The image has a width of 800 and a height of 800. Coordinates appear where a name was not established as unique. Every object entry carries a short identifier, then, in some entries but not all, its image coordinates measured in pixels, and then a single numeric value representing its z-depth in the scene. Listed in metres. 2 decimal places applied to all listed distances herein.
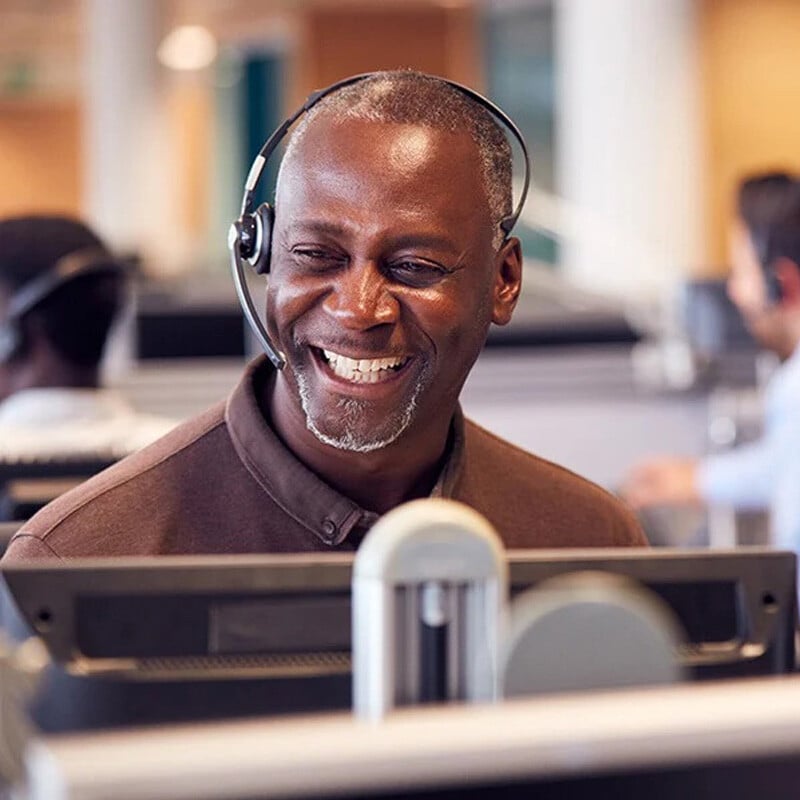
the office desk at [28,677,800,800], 1.27
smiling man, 1.97
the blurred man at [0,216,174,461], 2.90
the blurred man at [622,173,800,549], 3.83
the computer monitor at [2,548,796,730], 1.63
